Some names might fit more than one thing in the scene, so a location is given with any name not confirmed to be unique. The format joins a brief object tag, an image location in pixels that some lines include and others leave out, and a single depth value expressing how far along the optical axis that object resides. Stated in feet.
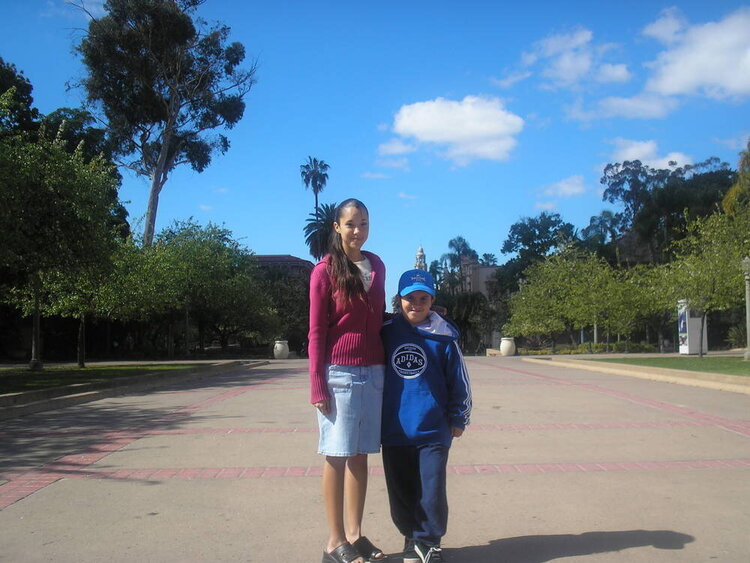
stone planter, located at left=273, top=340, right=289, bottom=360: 110.39
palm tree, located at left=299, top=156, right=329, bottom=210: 223.71
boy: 10.74
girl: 10.82
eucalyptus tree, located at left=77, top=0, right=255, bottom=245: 100.73
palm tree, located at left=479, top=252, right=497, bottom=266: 294.93
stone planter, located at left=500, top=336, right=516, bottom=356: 112.16
